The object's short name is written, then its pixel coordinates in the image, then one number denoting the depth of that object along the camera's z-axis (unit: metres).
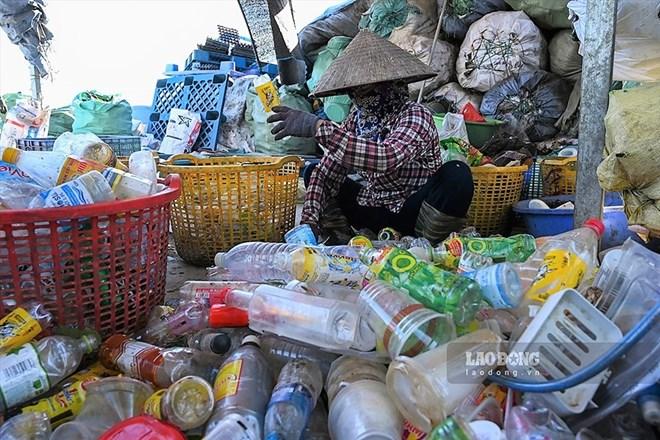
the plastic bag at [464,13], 3.88
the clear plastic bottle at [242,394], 0.77
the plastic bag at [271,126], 4.03
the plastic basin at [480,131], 2.99
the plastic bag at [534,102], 3.47
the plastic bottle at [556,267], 1.00
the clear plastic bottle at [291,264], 1.22
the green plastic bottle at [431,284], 0.93
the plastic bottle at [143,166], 1.40
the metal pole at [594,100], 1.46
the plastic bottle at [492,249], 1.40
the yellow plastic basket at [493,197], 2.27
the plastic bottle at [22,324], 0.95
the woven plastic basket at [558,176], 2.47
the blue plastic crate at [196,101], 4.53
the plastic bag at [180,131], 4.34
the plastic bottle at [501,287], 0.95
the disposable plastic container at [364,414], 0.76
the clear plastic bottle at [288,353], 1.03
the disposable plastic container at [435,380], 0.77
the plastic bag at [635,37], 2.19
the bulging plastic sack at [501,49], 3.57
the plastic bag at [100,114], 4.18
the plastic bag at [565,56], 3.47
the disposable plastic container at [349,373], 0.90
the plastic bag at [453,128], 2.71
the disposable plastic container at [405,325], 0.86
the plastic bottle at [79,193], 1.06
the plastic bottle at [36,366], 0.89
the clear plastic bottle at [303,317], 0.97
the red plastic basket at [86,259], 1.01
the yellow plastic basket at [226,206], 1.90
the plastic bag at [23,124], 3.88
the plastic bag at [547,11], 3.45
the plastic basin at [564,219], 1.75
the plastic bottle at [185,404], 0.81
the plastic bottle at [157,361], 1.01
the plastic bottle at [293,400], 0.81
